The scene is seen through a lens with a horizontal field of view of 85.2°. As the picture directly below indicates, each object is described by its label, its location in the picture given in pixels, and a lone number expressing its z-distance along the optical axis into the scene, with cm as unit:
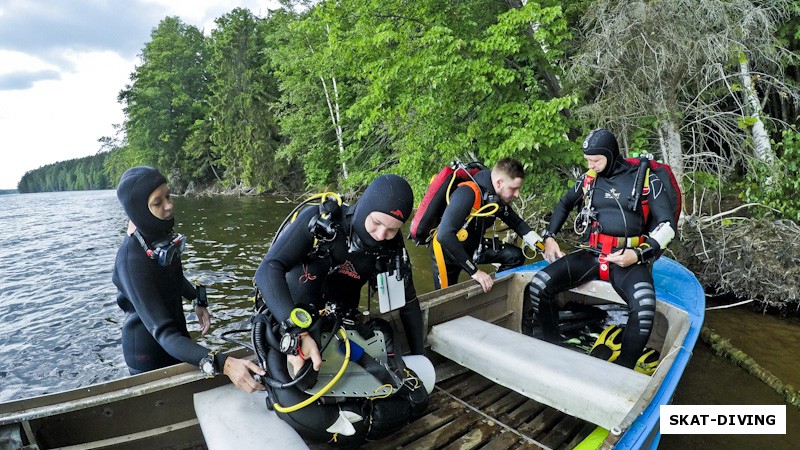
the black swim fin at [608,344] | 384
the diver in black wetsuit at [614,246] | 350
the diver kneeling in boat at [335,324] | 233
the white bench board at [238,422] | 217
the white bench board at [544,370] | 254
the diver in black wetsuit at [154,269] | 238
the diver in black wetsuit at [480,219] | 403
